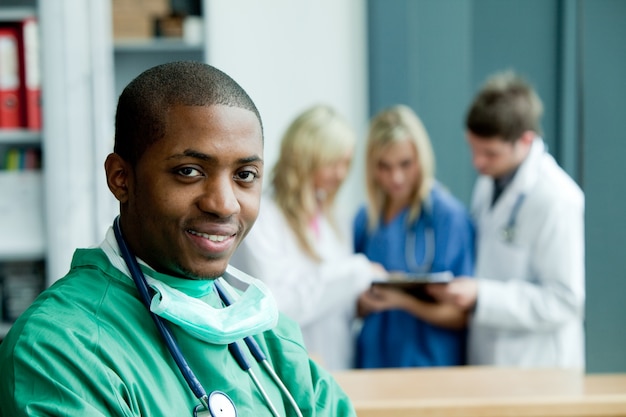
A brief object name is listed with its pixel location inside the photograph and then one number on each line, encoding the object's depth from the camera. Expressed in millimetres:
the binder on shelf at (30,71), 2887
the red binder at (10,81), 2883
